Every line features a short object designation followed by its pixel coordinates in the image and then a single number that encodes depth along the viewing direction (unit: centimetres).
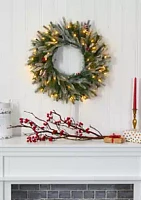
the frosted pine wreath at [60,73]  211
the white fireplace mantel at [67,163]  188
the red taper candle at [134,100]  207
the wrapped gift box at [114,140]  195
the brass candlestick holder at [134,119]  207
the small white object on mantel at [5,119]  201
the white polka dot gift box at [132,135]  196
